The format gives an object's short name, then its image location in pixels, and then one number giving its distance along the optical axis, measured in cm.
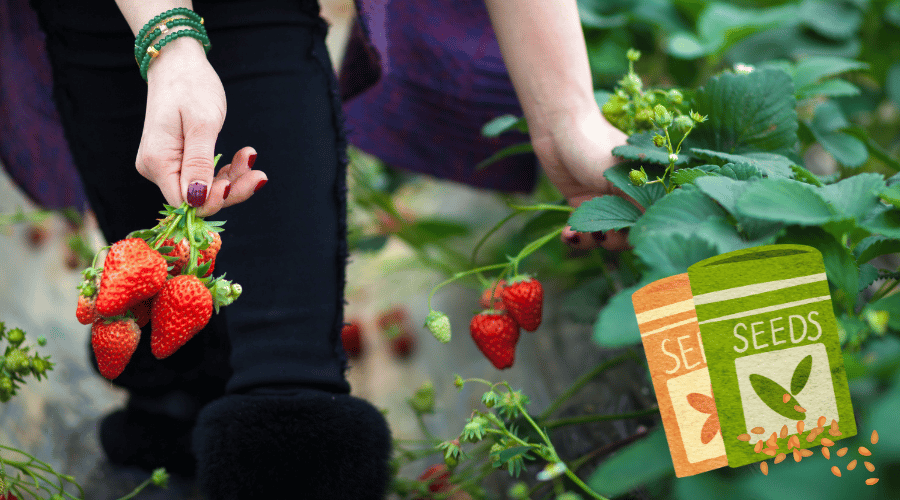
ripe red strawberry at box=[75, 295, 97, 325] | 147
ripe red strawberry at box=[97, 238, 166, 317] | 145
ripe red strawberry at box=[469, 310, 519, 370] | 162
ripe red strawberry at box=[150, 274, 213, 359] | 146
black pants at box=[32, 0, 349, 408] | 156
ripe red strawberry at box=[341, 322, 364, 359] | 224
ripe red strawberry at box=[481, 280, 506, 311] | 165
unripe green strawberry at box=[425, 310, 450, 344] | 159
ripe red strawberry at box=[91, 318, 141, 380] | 148
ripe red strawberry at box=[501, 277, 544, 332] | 161
